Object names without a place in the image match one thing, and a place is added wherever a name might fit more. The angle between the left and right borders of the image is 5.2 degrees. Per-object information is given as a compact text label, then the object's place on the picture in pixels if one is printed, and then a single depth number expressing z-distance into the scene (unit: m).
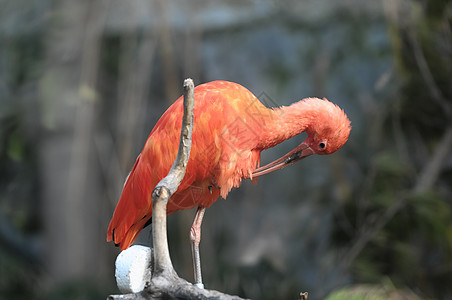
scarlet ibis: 7.81
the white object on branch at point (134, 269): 7.68
